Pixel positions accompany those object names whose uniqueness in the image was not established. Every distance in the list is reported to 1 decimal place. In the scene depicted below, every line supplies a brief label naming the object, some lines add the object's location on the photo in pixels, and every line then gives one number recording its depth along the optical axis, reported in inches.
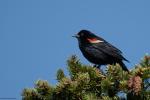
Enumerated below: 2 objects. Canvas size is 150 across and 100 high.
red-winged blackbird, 643.5
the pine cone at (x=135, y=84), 304.5
